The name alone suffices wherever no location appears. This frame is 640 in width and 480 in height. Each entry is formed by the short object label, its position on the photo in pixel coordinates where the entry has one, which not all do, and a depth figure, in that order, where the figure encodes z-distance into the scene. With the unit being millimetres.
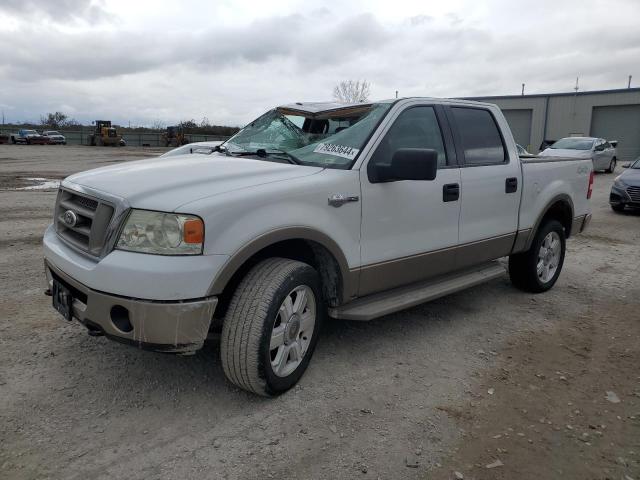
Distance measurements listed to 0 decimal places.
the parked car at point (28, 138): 45219
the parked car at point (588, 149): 20438
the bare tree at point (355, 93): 42188
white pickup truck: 2770
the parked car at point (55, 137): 46759
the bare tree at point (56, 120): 74500
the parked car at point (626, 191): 11430
